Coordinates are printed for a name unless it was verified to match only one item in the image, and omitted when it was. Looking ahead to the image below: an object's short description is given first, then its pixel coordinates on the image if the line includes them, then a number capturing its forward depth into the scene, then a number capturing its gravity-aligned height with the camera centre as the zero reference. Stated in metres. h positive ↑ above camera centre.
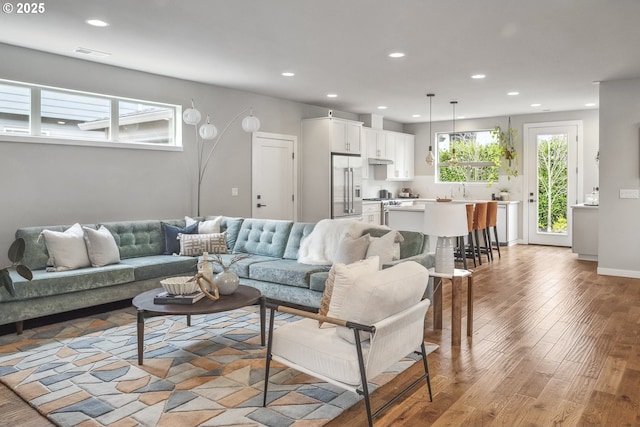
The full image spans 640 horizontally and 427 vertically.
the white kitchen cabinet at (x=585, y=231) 7.62 -0.50
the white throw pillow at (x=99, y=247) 4.58 -0.46
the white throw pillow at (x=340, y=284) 2.38 -0.43
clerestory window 4.73 +0.95
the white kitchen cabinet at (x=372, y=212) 8.72 -0.21
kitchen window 9.87 +1.00
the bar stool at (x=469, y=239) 6.62 -0.58
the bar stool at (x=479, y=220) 7.28 -0.30
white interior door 7.20 +0.40
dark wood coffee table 3.20 -0.75
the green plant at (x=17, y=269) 1.11 -0.16
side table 3.66 -0.82
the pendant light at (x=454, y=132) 8.07 +1.55
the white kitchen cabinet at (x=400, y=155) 9.88 +1.02
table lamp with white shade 3.59 -0.20
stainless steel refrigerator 7.78 +0.26
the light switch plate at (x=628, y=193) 6.27 +0.11
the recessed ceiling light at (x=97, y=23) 3.88 +1.53
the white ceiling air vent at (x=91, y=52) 4.73 +1.57
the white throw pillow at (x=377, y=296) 2.29 -0.48
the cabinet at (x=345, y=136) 7.80 +1.15
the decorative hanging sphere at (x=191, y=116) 5.61 +1.04
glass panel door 9.06 +0.43
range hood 9.29 +0.81
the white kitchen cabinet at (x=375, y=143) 9.07 +1.18
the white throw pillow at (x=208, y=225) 5.62 -0.30
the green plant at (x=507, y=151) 9.59 +1.05
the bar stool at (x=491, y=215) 7.68 -0.23
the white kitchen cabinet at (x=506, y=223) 9.09 -0.43
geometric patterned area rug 2.55 -1.16
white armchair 2.28 -0.72
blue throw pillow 5.43 -0.41
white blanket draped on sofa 4.62 -0.39
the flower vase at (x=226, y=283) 3.55 -0.63
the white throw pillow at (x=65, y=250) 4.38 -0.47
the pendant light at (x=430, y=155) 7.31 +0.80
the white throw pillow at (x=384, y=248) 4.07 -0.42
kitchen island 6.96 -0.29
